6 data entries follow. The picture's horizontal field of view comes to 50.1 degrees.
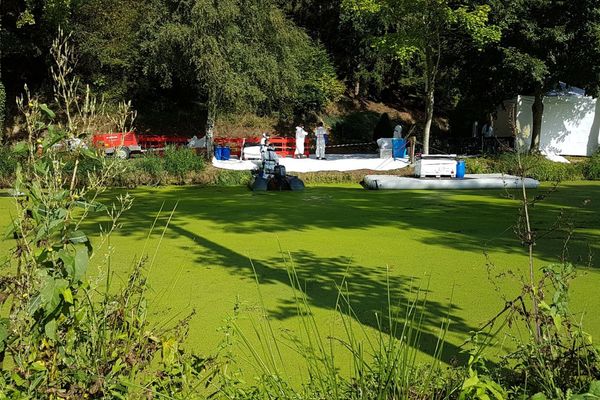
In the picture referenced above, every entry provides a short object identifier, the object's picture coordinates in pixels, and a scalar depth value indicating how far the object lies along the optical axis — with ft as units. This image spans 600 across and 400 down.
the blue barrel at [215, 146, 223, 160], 51.65
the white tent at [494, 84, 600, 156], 59.52
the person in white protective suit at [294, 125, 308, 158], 56.03
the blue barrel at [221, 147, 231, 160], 51.96
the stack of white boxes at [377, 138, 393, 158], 52.65
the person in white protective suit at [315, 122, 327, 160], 53.57
